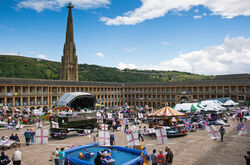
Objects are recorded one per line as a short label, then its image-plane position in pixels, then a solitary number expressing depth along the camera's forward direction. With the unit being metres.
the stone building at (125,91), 51.12
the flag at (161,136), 13.80
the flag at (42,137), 15.15
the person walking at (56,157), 11.23
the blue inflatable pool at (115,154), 11.96
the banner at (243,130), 15.25
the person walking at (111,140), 16.55
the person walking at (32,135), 18.72
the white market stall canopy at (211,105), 26.95
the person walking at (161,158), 10.15
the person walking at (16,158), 11.06
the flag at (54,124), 20.22
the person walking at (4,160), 11.24
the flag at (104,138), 14.23
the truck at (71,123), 20.59
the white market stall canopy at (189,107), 26.68
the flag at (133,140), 13.41
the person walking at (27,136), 17.52
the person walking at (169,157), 9.95
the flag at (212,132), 15.04
